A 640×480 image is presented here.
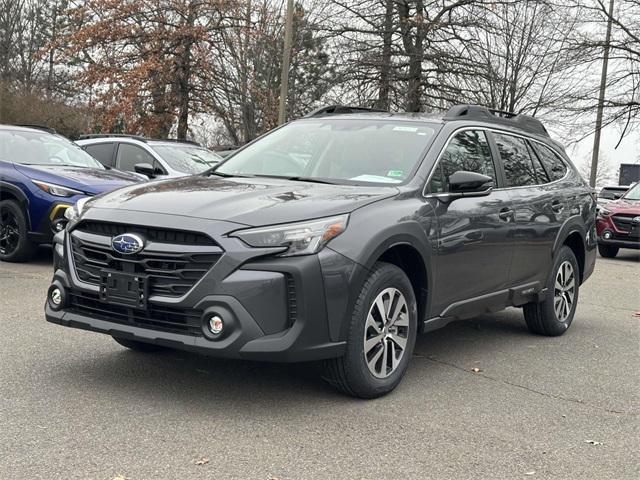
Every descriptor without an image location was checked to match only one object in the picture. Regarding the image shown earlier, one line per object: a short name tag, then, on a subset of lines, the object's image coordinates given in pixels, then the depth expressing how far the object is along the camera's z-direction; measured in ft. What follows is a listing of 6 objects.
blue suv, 28.35
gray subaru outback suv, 12.76
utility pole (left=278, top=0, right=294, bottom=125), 62.63
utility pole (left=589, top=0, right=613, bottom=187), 84.55
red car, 47.85
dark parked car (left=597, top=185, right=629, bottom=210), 70.40
